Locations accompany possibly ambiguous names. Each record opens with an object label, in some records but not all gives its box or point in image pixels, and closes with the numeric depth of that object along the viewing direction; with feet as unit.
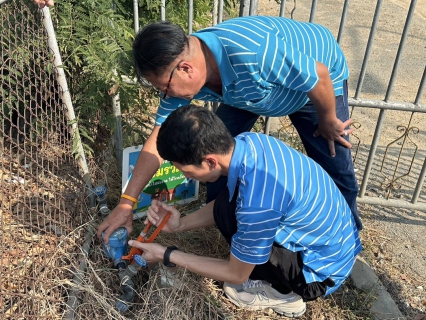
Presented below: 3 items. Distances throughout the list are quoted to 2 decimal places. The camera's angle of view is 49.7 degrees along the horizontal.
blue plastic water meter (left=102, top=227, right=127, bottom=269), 7.77
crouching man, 5.87
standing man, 6.42
